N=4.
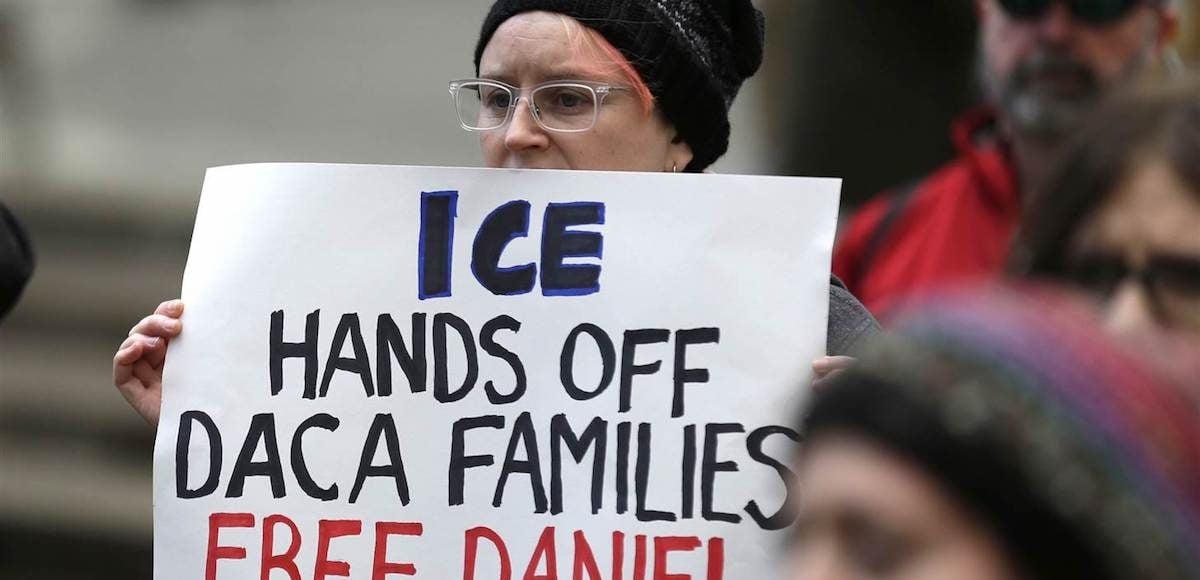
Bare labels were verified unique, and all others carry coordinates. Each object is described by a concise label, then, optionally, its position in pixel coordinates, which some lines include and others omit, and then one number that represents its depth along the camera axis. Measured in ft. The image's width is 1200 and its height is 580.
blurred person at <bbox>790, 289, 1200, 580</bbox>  6.44
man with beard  23.97
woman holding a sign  15.30
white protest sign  14.21
